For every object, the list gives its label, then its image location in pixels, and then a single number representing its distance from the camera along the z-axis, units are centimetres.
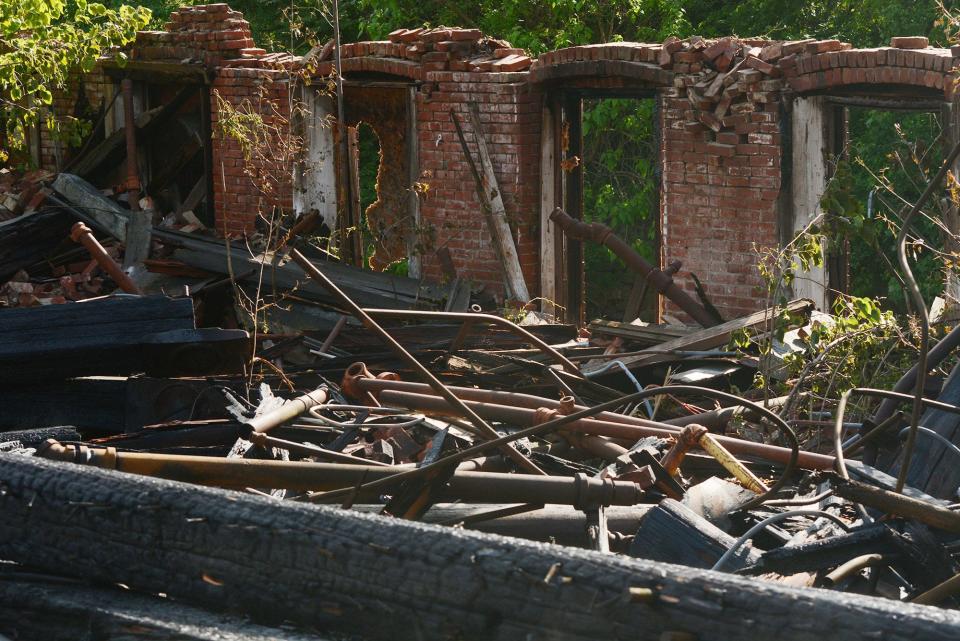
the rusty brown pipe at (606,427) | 809
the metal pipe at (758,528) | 577
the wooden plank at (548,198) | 1941
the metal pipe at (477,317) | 845
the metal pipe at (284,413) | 880
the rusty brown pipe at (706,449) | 786
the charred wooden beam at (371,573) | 385
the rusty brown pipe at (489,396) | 996
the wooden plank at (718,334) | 1350
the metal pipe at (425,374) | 766
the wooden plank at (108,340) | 1034
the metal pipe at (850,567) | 562
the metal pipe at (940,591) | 506
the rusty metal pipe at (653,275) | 1520
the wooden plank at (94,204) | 2278
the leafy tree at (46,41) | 1902
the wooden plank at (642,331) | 1429
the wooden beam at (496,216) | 1947
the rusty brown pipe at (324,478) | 659
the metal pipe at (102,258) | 1551
